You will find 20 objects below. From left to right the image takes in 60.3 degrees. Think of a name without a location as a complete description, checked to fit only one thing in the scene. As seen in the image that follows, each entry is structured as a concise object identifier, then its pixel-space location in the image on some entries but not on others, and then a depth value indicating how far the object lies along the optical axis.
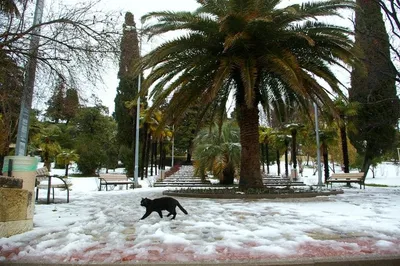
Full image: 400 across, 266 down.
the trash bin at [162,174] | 28.70
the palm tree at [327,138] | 27.06
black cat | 6.86
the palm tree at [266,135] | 36.62
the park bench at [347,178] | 17.77
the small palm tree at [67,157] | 37.16
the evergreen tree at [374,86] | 16.11
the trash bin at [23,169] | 6.34
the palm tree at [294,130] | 29.28
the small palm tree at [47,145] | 35.09
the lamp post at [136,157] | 20.95
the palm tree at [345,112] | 22.92
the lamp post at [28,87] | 6.15
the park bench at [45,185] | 10.01
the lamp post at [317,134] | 20.53
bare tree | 6.05
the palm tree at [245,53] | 11.49
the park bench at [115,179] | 17.83
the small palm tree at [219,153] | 20.12
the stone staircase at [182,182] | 23.05
